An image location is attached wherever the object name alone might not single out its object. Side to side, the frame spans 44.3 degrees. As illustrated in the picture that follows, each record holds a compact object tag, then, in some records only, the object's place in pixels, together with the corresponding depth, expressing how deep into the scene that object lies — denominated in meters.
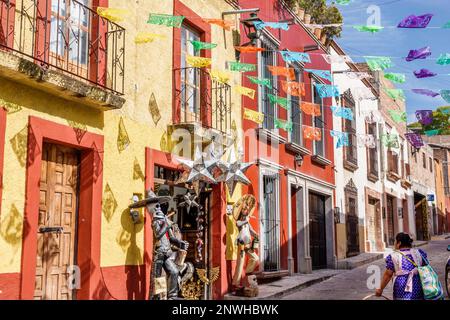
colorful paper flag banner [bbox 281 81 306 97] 11.74
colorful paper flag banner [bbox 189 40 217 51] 9.13
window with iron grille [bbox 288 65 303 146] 14.57
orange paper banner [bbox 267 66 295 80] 10.83
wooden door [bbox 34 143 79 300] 6.73
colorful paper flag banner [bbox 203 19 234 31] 8.96
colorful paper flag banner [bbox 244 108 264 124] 10.97
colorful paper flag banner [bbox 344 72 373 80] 11.98
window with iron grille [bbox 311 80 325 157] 16.28
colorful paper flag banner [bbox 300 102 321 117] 12.51
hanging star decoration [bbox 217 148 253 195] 9.43
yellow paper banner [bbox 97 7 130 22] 7.37
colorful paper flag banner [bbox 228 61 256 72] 10.10
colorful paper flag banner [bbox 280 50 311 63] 10.98
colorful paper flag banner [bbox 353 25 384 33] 8.96
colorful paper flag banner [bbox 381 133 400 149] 22.00
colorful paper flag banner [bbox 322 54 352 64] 12.06
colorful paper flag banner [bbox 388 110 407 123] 12.89
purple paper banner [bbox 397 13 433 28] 8.78
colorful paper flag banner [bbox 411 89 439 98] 10.62
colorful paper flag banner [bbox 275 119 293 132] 12.27
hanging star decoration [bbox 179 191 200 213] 8.84
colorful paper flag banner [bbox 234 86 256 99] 10.47
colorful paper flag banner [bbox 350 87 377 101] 18.55
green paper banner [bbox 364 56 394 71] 10.20
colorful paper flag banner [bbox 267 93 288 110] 11.11
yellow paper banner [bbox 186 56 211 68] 8.86
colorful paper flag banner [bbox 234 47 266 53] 10.30
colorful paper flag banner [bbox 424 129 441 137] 12.62
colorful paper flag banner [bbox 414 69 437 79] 10.17
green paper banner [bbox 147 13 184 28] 8.11
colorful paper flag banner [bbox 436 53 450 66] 9.70
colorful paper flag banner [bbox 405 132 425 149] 19.77
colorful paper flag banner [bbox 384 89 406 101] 11.87
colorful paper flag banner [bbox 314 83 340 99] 11.85
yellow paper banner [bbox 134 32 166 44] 8.00
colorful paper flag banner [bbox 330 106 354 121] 12.48
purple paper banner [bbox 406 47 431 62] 9.66
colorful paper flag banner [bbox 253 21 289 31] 10.05
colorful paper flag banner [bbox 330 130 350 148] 14.71
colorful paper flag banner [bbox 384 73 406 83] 11.02
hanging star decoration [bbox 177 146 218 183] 8.66
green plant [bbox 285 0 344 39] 20.23
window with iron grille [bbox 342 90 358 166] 18.94
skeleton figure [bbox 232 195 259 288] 10.17
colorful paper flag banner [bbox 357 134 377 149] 18.46
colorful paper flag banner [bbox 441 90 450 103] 10.38
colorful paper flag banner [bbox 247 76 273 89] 10.43
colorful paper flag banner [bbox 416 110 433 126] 13.32
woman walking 5.70
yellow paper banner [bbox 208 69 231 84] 9.65
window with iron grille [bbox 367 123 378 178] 21.70
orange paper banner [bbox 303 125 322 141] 14.39
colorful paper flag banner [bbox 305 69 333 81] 10.76
